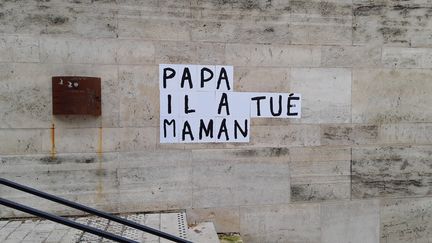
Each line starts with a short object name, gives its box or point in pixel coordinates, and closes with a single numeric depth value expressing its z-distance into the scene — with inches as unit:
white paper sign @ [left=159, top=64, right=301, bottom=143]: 153.0
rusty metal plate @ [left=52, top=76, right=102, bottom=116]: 143.5
